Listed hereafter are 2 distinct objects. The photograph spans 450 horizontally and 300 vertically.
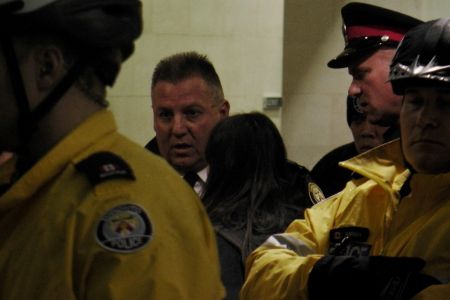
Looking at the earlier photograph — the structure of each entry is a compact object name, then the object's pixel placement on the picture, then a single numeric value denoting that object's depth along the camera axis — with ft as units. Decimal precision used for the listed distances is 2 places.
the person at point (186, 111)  18.10
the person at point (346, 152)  16.79
